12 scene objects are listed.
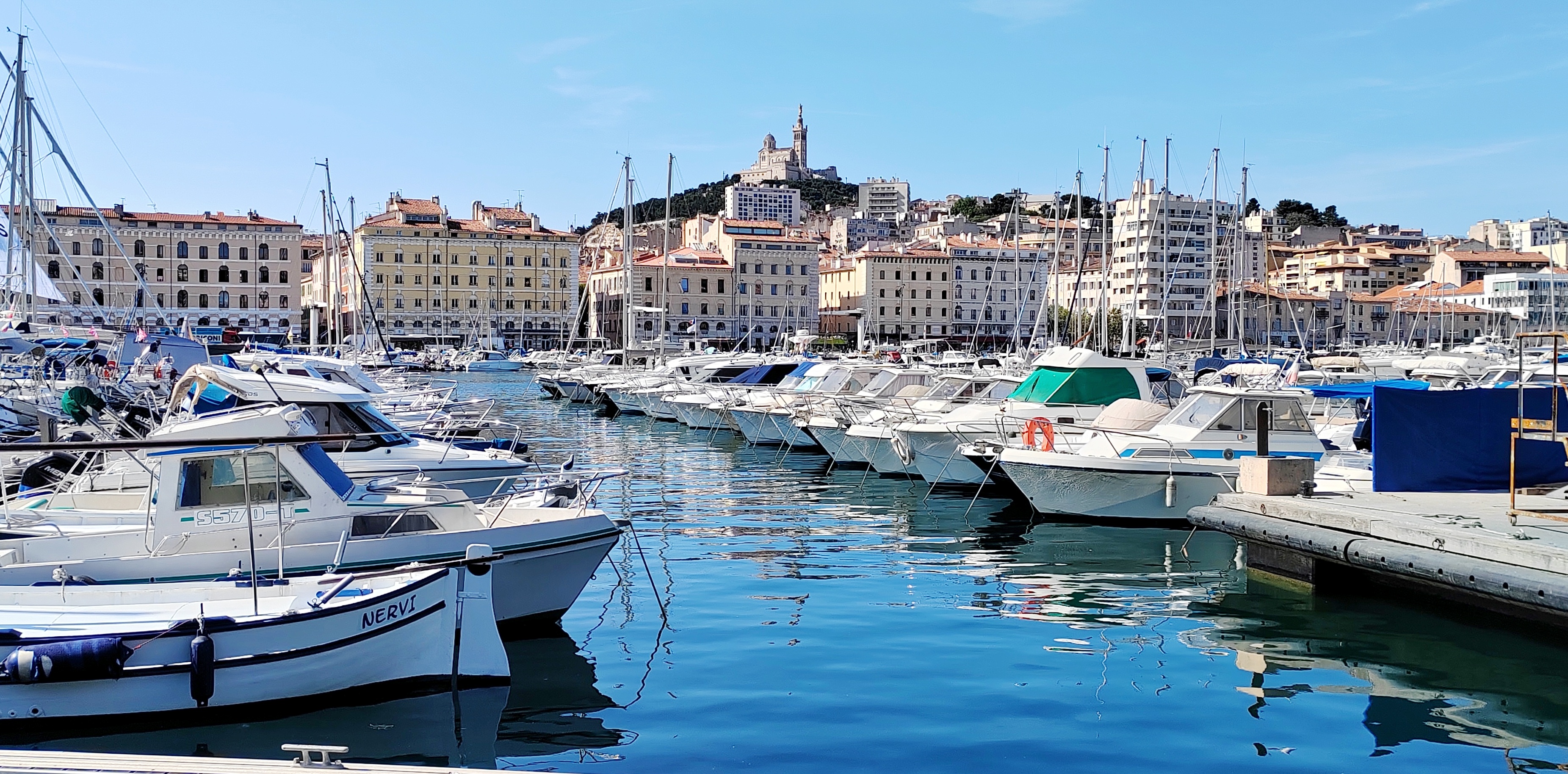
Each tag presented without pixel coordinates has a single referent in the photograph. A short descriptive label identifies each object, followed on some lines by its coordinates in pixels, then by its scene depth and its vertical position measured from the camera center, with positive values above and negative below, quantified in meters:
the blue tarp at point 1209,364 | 50.19 -0.66
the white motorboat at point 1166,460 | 18.70 -1.56
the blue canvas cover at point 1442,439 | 16.06 -1.06
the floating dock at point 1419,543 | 11.55 -1.81
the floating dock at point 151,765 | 6.52 -2.03
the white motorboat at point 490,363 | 98.62 -1.63
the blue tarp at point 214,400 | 18.12 -0.82
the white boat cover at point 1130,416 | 21.44 -1.09
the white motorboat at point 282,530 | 11.48 -1.66
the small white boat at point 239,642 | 9.13 -2.07
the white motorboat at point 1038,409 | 23.58 -1.15
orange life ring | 20.75 -1.40
